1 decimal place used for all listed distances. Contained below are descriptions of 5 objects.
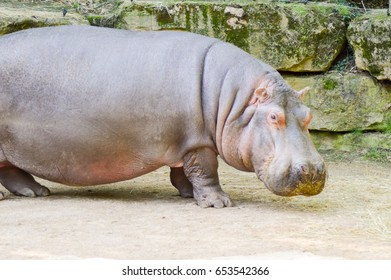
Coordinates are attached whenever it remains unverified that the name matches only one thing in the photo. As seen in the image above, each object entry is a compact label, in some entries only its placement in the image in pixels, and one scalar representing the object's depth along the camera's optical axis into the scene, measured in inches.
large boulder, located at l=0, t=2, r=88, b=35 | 533.1
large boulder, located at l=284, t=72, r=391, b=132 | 573.9
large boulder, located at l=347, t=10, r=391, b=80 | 556.9
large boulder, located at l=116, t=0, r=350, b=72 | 566.6
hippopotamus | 411.5
